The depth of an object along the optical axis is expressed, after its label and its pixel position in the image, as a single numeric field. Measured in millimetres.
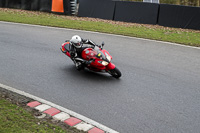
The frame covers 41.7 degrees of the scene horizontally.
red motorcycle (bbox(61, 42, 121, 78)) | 8420
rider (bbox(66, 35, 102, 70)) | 8625
